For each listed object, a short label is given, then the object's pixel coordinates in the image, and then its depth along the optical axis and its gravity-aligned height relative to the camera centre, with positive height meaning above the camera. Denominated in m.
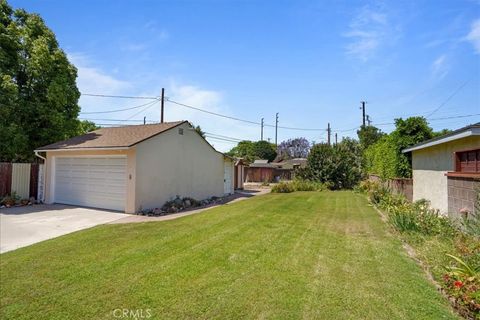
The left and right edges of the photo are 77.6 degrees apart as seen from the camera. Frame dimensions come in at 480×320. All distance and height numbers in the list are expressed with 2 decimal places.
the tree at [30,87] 15.15 +4.47
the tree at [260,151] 55.28 +4.06
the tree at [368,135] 31.44 +4.12
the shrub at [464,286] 3.42 -1.39
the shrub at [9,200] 13.50 -1.43
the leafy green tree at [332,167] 23.77 +0.48
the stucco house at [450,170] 6.38 +0.11
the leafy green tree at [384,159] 13.71 +0.77
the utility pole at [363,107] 35.38 +7.93
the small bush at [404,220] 7.38 -1.19
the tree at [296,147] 77.62 +6.77
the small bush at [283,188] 20.84 -1.09
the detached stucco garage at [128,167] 12.21 +0.18
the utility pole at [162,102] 24.62 +5.72
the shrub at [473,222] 5.20 -0.88
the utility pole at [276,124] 54.50 +8.77
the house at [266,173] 38.38 -0.10
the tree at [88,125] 31.58 +4.79
